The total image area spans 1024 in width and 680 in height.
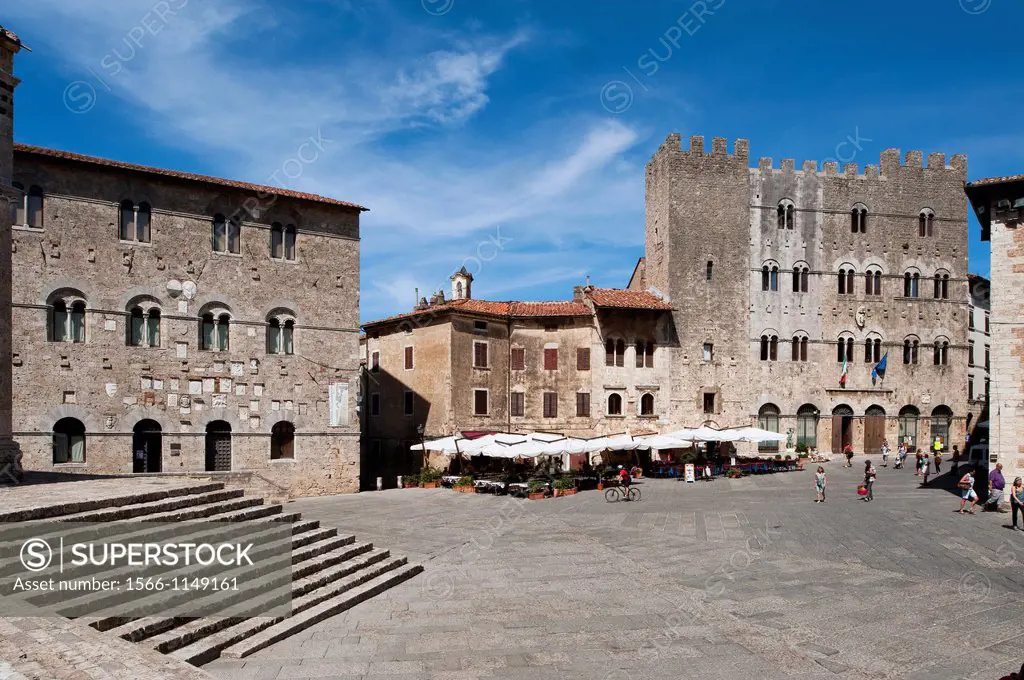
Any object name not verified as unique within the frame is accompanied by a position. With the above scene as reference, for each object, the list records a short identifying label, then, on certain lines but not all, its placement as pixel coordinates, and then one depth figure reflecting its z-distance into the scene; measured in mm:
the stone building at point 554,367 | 38219
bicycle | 25906
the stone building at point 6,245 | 14101
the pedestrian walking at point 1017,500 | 18641
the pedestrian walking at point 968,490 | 21302
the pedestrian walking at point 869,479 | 24406
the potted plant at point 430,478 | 31781
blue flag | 40562
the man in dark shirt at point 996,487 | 20983
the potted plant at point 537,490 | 27173
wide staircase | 9258
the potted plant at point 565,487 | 27891
